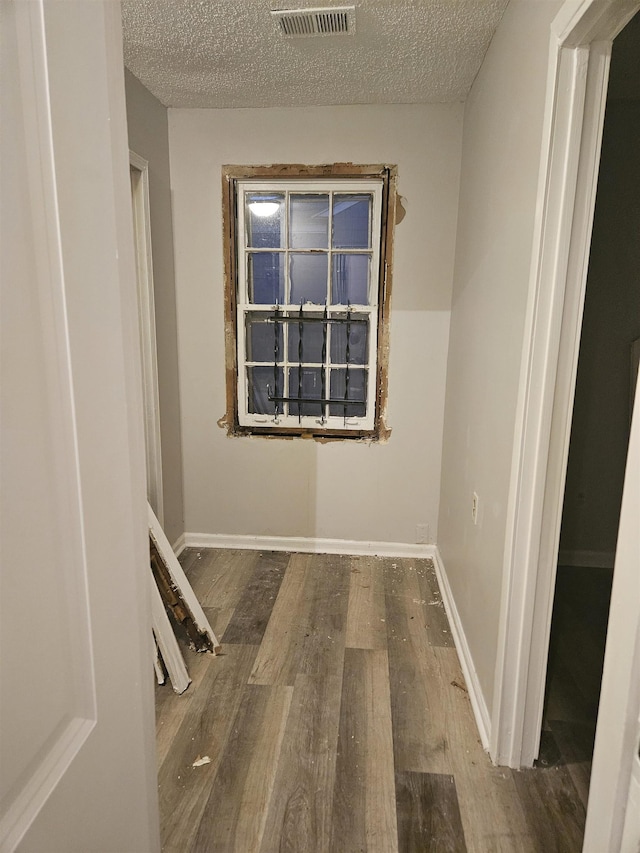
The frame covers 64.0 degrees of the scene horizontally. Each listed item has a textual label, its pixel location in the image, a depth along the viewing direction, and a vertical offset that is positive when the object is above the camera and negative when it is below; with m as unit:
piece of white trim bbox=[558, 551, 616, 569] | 3.22 -1.46
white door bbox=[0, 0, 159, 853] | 0.47 -0.13
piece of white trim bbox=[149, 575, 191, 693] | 2.07 -1.34
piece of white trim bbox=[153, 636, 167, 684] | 2.09 -1.42
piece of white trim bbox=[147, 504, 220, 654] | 2.27 -1.16
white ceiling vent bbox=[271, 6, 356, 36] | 1.96 +1.15
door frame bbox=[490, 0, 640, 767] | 1.31 -0.10
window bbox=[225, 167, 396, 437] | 2.99 +0.10
